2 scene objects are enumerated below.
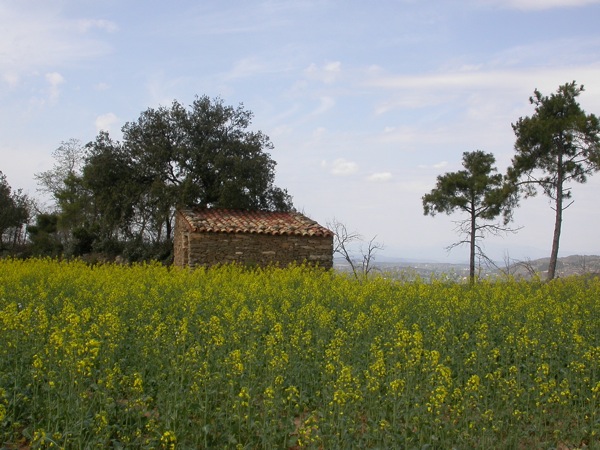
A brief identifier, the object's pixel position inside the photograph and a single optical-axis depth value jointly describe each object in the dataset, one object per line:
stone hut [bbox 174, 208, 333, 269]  22.86
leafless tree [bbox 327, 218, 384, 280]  27.61
